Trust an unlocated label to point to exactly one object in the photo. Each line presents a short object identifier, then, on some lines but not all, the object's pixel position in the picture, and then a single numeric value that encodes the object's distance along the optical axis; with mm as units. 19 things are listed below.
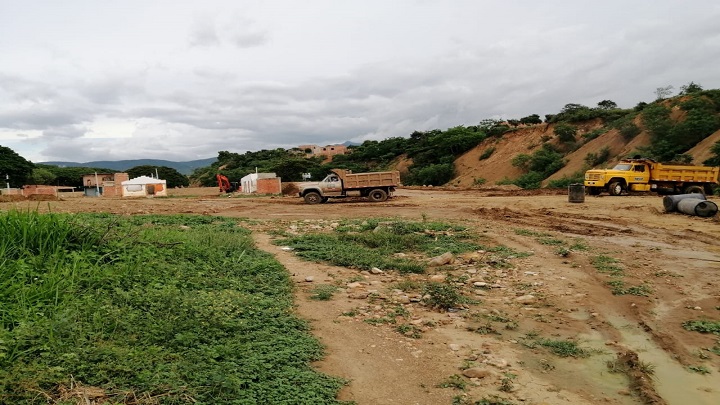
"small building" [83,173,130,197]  41972
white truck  22703
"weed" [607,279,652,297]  6648
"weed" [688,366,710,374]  4344
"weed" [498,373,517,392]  3885
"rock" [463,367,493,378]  4117
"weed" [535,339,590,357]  4711
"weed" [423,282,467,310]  6039
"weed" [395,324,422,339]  5066
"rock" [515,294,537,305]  6293
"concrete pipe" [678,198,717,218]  14648
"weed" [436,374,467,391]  3911
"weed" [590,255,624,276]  7795
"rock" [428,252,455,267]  8335
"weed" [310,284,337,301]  6199
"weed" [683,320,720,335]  5266
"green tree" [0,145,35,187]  60562
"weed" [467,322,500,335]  5211
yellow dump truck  21391
